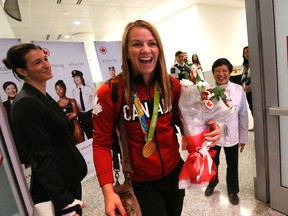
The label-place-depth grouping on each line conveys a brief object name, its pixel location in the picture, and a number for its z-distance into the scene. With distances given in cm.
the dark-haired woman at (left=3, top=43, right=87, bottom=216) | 119
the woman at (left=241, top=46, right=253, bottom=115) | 384
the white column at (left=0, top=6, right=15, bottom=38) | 282
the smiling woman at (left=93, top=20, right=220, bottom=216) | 109
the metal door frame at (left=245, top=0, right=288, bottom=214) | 183
